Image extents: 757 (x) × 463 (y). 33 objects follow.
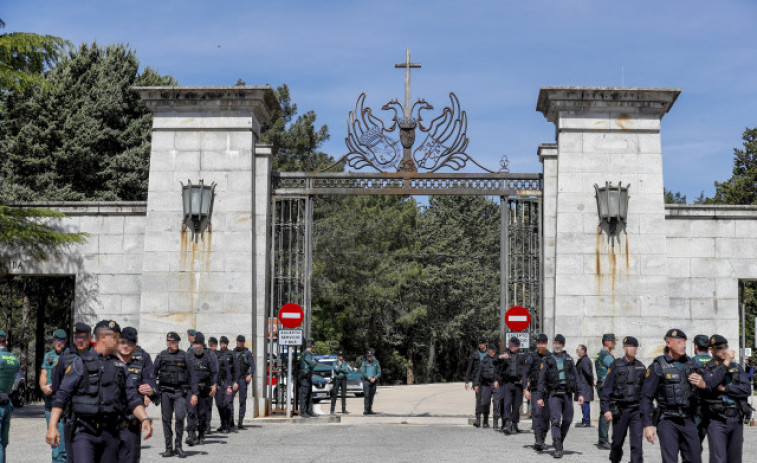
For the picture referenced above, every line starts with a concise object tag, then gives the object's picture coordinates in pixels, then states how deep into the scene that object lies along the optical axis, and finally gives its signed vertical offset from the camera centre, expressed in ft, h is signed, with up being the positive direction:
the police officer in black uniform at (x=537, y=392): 47.83 -4.86
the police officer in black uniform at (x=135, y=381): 28.48 -3.46
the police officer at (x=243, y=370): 59.57 -4.64
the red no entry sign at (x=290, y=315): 62.16 -1.18
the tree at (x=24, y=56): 62.13 +16.25
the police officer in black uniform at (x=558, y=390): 46.62 -4.51
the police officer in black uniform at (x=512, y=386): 57.47 -5.28
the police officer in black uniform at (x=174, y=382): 45.96 -4.18
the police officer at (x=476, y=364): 62.75 -4.50
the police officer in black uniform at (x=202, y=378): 50.44 -4.37
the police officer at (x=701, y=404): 32.09 -3.48
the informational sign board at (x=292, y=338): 61.98 -2.66
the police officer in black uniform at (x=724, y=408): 31.71 -3.57
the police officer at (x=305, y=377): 65.36 -5.48
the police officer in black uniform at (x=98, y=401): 27.40 -3.07
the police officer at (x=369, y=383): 80.07 -7.18
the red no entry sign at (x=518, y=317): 62.28 -1.19
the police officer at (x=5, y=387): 35.63 -3.57
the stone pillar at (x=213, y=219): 63.26 +5.17
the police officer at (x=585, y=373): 58.85 -4.54
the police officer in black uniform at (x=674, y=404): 31.68 -3.44
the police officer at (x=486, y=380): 61.41 -5.23
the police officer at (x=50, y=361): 41.63 -2.93
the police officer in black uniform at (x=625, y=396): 38.63 -4.00
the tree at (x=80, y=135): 111.96 +19.08
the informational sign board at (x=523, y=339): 62.59 -2.63
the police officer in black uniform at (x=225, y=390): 55.72 -5.45
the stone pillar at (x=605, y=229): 61.98 +5.04
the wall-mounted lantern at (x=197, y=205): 63.67 +6.08
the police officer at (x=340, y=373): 79.25 -6.36
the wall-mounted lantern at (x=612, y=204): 62.28 +6.27
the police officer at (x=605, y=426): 48.72 -6.45
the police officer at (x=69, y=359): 28.27 -2.12
